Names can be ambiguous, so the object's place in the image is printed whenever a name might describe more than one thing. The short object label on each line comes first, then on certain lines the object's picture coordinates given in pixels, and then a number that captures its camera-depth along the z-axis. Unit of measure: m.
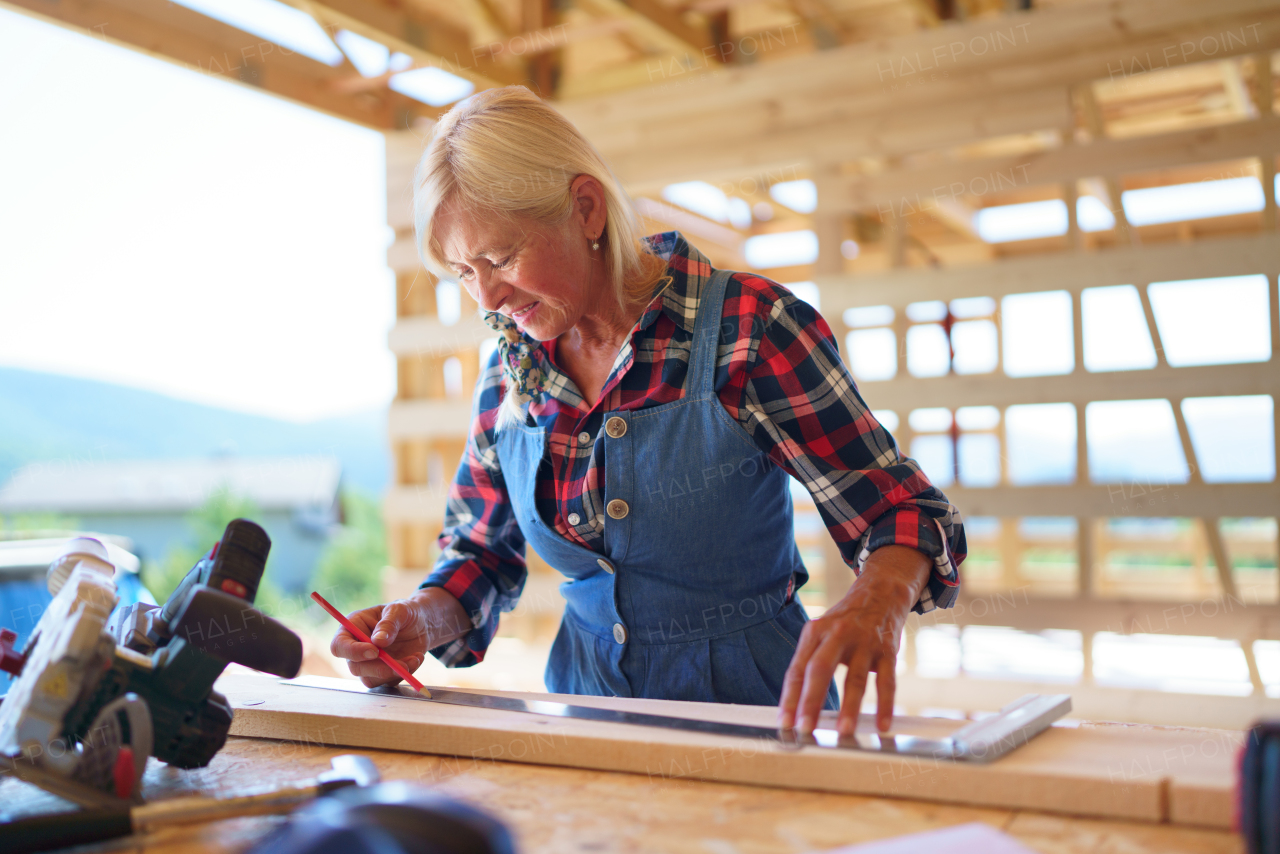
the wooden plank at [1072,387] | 3.04
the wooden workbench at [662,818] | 0.78
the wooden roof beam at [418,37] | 3.37
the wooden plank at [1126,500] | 3.03
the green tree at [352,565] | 15.76
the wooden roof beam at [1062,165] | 3.04
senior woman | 1.33
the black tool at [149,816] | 0.81
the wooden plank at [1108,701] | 3.06
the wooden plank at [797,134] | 3.34
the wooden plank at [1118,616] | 3.06
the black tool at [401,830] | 0.54
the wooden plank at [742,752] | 0.83
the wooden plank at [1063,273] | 3.04
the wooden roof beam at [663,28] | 3.37
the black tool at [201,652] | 0.90
